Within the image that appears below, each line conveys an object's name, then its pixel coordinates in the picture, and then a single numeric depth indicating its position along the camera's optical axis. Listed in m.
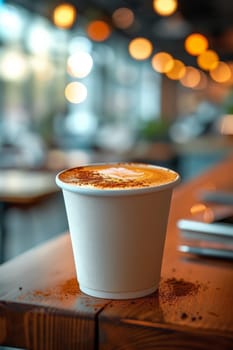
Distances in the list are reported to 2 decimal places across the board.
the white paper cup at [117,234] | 0.44
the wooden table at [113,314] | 0.41
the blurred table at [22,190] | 1.46
